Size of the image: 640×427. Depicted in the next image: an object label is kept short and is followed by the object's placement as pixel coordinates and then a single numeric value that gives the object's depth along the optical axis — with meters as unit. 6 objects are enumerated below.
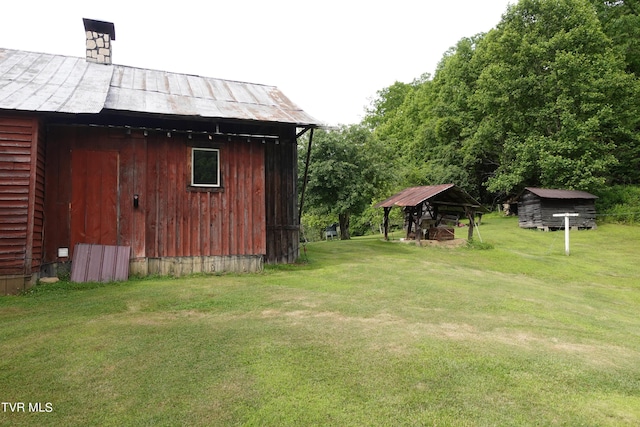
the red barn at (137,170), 8.79
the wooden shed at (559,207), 29.62
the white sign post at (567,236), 19.28
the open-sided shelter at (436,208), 20.40
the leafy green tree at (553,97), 32.81
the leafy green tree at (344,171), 22.50
